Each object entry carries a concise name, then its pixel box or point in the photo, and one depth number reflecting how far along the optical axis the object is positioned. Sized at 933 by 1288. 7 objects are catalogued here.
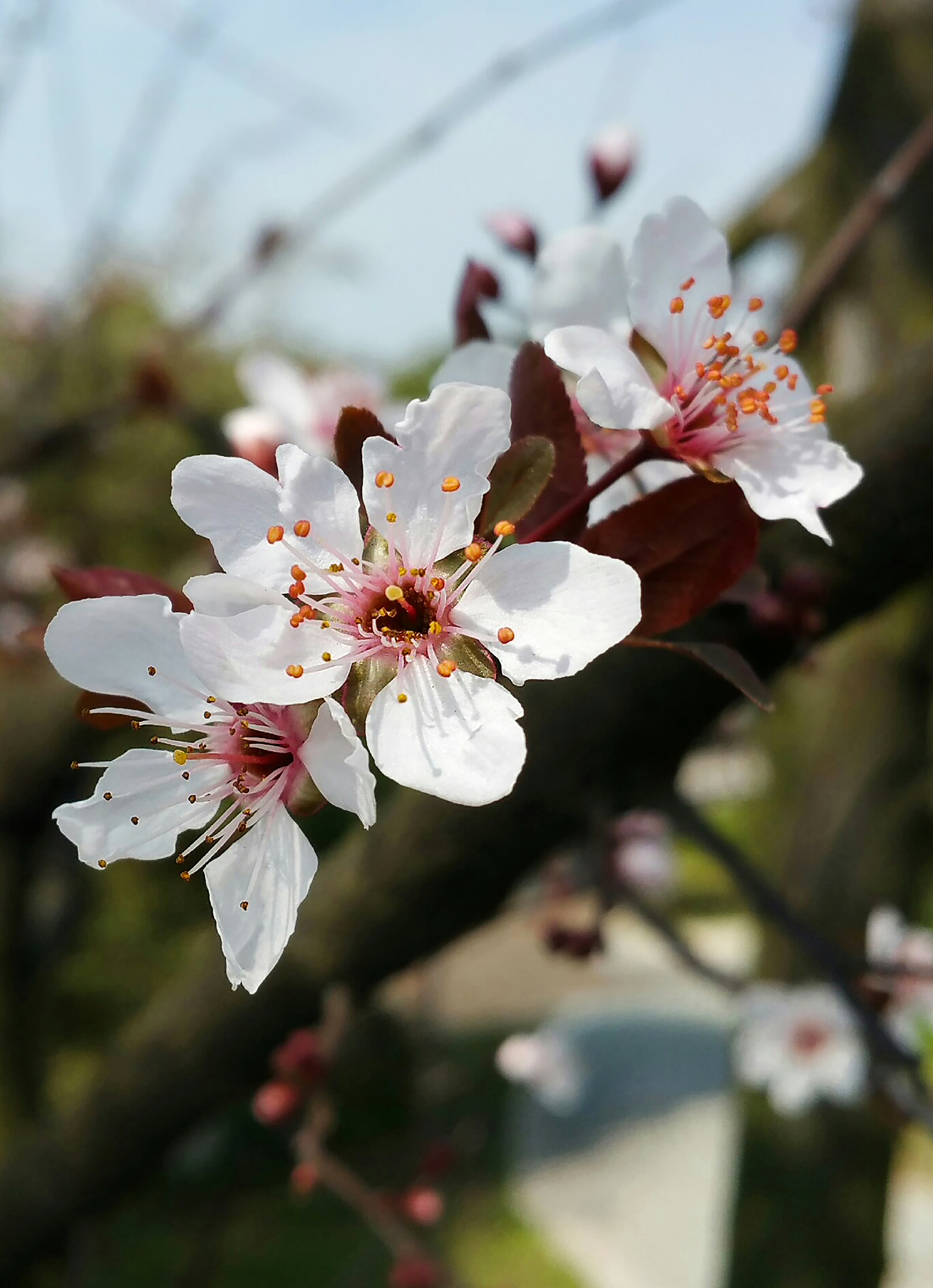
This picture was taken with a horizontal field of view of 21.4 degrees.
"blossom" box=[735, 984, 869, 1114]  0.31
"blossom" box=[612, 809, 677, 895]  0.32
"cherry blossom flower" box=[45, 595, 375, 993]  0.18
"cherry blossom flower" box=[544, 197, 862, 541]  0.18
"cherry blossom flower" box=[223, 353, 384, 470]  0.27
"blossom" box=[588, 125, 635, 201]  0.25
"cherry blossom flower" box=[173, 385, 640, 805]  0.17
